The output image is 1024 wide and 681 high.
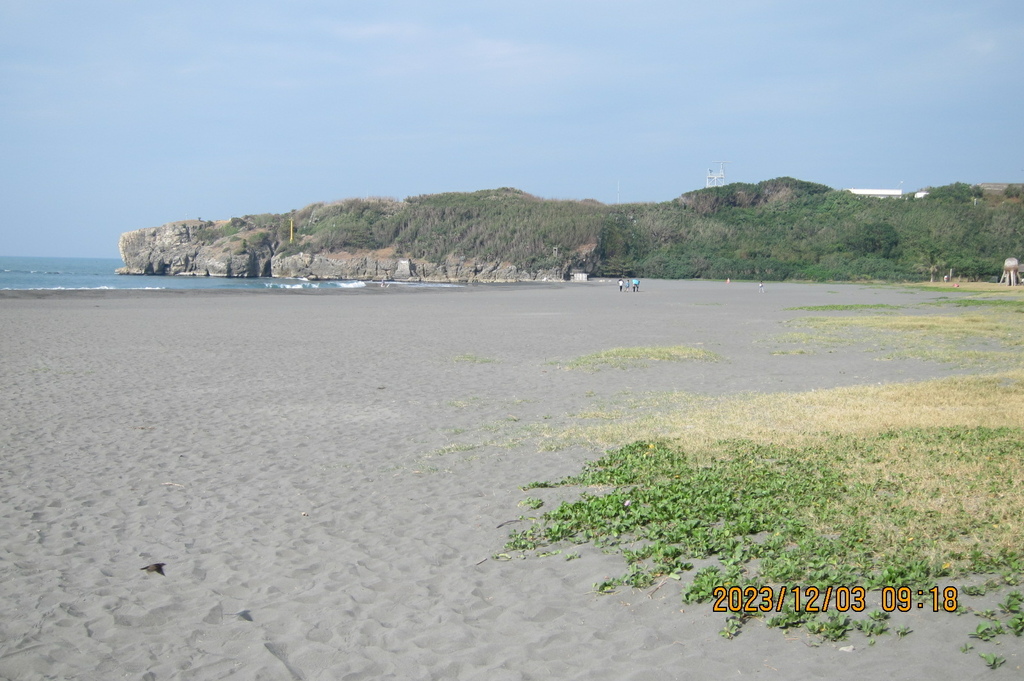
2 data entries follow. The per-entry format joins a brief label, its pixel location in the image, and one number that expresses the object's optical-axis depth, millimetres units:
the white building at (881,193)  115750
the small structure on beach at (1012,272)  59094
